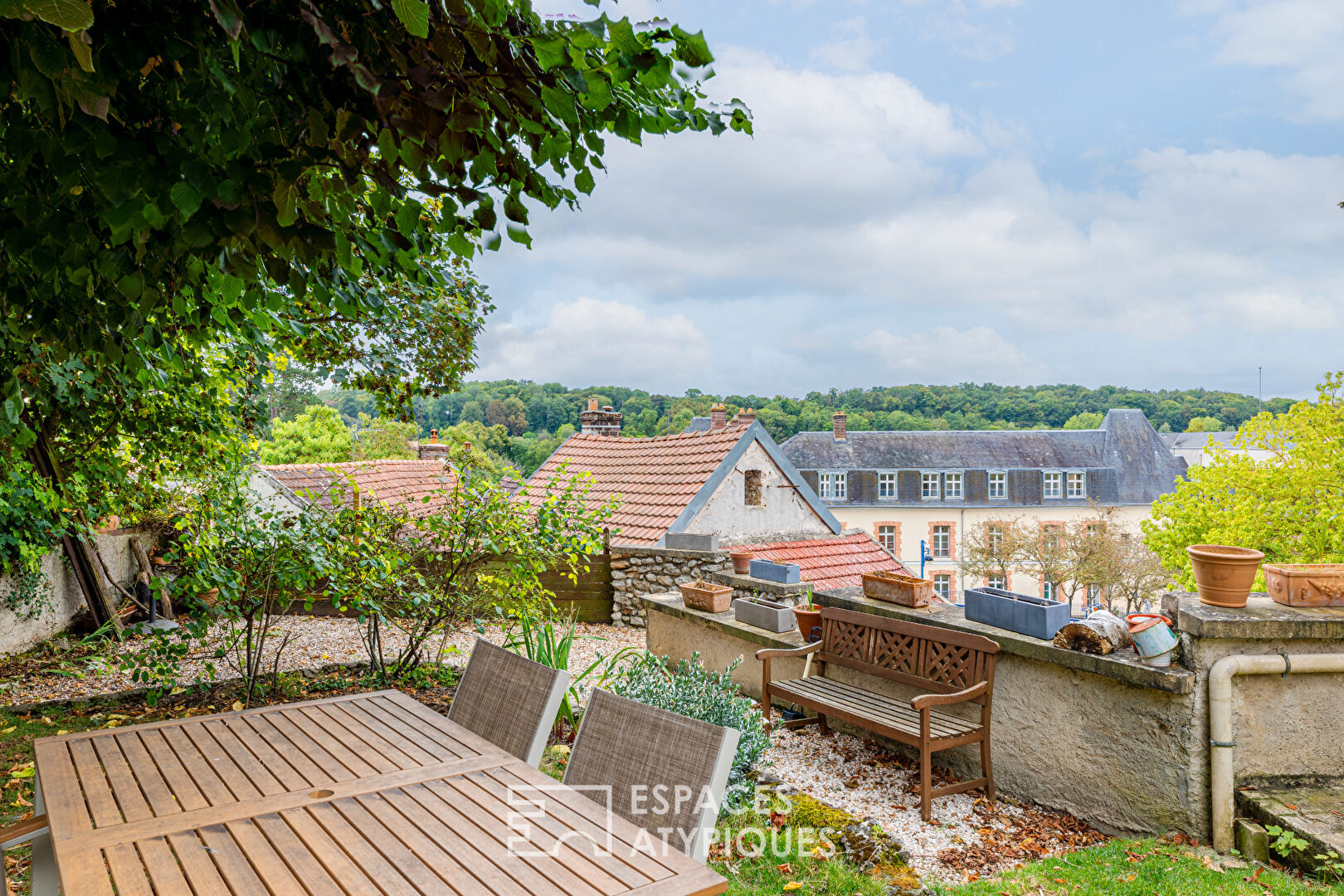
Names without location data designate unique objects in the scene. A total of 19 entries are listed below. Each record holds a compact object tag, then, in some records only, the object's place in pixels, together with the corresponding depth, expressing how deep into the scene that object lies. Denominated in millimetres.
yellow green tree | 11867
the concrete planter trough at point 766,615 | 5262
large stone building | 31922
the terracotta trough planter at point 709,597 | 5855
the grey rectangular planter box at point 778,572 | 5645
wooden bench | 3688
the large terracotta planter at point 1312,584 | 3447
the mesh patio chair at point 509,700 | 2514
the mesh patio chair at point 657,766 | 1867
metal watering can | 3363
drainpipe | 3203
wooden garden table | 1530
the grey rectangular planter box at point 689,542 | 9578
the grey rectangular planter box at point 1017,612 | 3752
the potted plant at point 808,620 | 4961
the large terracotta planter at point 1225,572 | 3326
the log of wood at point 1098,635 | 3527
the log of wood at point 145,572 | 8206
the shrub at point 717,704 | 3781
